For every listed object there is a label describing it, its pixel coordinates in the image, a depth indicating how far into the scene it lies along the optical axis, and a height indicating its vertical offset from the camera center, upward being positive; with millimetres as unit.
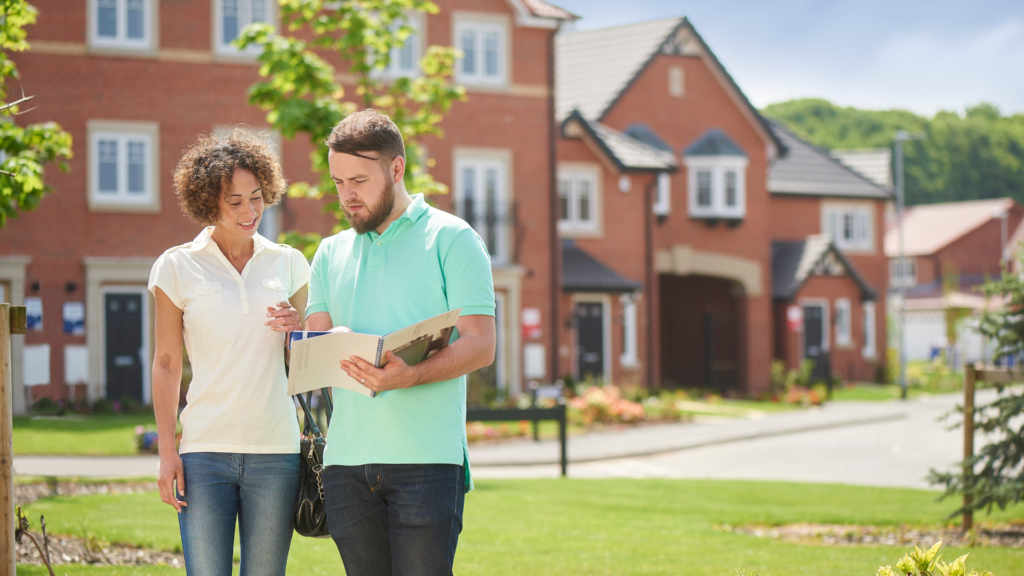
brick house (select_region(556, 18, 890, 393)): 27531 +2855
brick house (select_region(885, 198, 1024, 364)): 60250 +4282
